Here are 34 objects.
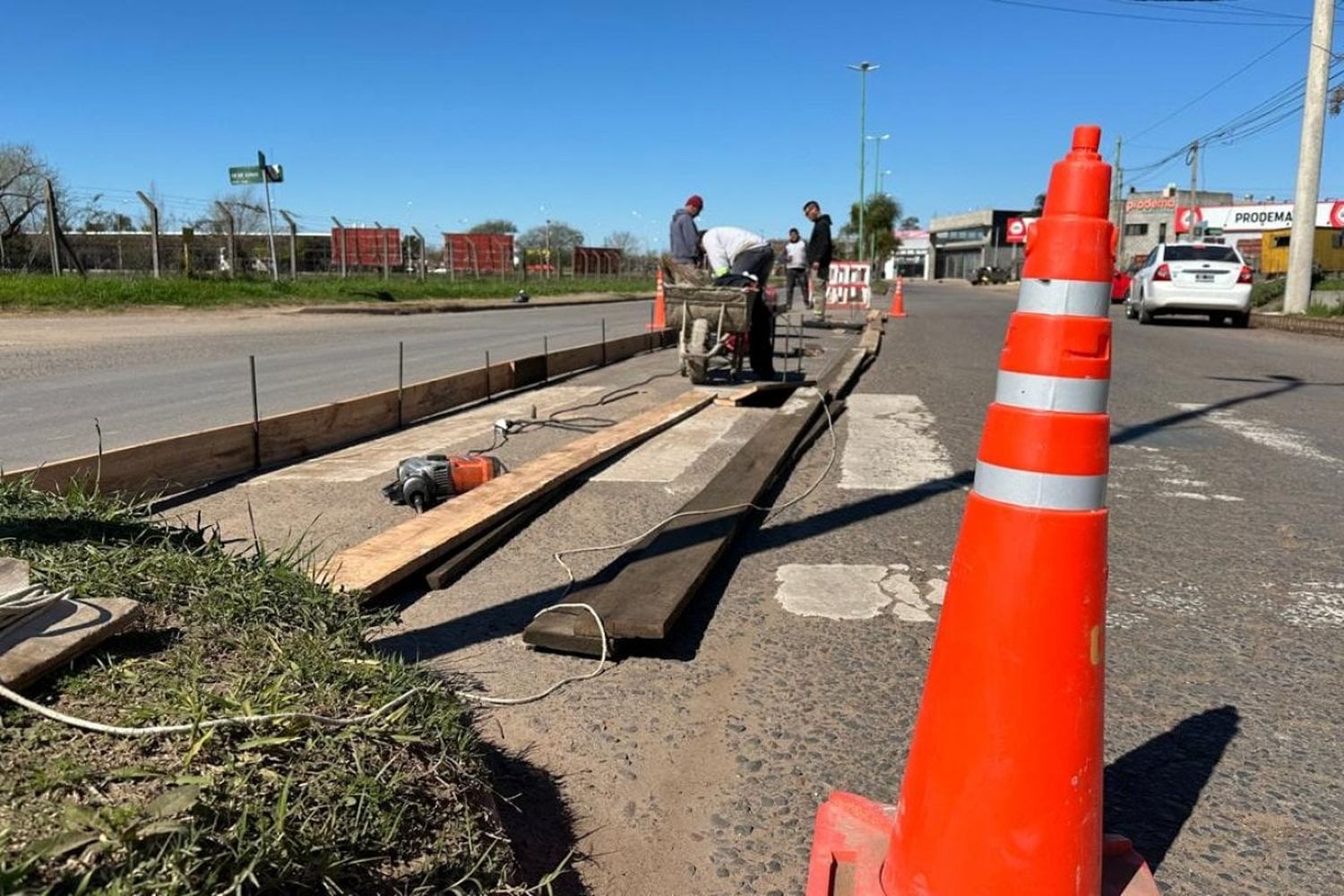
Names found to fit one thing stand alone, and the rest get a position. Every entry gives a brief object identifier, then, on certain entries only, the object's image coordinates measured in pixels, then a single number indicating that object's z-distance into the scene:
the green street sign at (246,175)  30.66
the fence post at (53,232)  22.28
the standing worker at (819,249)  17.89
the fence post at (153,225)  24.84
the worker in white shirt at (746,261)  10.74
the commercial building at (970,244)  101.44
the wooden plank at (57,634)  2.10
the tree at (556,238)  55.31
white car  20.34
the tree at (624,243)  68.87
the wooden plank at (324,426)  6.46
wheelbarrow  10.09
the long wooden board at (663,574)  3.43
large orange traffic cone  1.96
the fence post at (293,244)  30.17
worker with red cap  11.70
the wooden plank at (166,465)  4.71
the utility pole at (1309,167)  20.95
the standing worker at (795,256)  19.05
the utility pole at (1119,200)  60.41
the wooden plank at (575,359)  11.44
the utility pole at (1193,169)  50.97
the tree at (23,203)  25.58
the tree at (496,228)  93.25
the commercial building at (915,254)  124.94
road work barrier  24.95
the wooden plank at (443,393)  8.24
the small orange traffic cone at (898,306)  25.45
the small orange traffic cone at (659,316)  16.67
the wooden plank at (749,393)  9.15
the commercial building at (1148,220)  87.50
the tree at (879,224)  102.50
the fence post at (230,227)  26.83
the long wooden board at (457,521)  3.89
